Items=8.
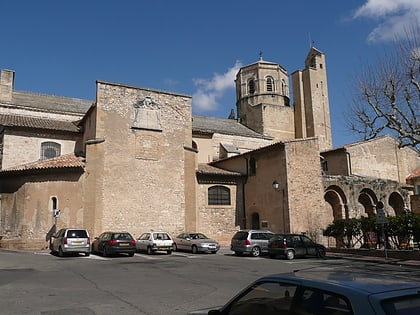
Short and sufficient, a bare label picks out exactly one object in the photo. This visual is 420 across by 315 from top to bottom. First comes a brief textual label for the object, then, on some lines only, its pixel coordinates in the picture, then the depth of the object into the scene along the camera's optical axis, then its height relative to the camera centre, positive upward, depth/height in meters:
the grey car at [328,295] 2.70 -0.58
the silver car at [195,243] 22.41 -1.31
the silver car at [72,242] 20.17 -0.97
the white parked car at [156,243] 22.28 -1.20
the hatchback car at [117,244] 20.39 -1.14
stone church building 24.98 +3.24
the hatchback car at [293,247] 19.91 -1.40
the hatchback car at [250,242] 21.19 -1.20
